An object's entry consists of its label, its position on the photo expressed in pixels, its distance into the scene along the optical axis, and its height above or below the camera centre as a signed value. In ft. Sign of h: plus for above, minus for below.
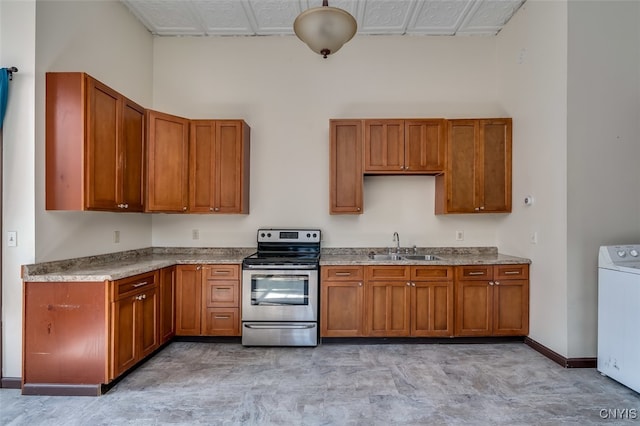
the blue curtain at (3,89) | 8.16 +3.02
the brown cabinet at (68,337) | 8.28 -3.18
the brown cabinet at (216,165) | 12.49 +1.75
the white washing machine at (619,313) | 8.29 -2.65
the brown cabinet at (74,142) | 8.50 +1.81
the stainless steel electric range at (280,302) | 11.37 -3.13
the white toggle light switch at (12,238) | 8.32 -0.68
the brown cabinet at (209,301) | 11.78 -3.19
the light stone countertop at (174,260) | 8.39 -1.67
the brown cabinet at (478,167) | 12.42 +1.71
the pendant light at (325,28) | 7.11 +4.07
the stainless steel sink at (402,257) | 13.16 -1.78
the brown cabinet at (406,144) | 12.44 +2.57
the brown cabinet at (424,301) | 11.60 -3.11
